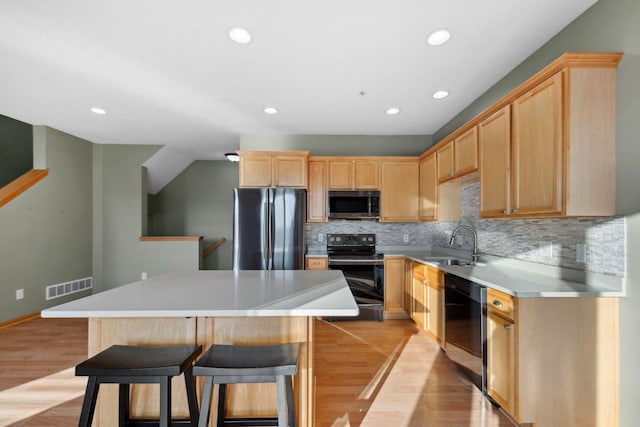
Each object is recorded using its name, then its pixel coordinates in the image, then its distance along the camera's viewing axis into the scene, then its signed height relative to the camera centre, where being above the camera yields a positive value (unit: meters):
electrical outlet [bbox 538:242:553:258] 2.03 -0.26
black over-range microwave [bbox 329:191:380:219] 3.91 +0.16
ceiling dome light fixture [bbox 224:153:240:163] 4.66 +1.01
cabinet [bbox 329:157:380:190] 3.96 +0.60
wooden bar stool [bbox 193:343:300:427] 1.14 -0.65
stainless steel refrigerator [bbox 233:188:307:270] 3.51 -0.18
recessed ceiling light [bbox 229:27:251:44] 1.93 +1.30
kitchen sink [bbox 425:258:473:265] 3.14 -0.52
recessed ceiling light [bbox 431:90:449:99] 2.86 +1.29
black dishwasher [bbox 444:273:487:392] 1.97 -0.88
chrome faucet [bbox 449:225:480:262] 2.88 -0.32
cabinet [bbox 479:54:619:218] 1.55 +0.45
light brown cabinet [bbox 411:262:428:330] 3.04 -0.93
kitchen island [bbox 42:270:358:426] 1.37 -0.62
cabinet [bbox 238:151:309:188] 3.82 +0.65
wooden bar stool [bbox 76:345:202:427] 1.15 -0.66
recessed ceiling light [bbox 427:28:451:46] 1.92 +1.29
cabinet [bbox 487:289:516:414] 1.68 -0.87
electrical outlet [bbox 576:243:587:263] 1.74 -0.24
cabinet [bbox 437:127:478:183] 2.53 +0.61
